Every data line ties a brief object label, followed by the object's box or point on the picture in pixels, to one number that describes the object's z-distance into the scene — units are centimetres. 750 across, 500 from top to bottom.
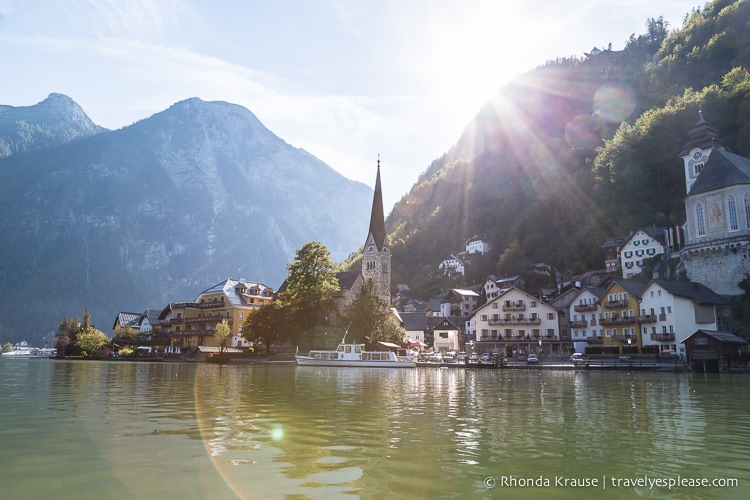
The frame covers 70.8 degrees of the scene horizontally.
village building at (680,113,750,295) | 6272
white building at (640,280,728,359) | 6025
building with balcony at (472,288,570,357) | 7894
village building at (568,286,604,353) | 7412
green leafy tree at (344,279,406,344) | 6962
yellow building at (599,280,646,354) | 6531
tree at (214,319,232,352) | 8362
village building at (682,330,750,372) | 4694
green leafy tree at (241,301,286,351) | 6906
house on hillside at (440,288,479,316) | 11619
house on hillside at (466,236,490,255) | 14688
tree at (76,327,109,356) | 9138
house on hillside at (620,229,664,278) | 8456
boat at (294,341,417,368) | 5897
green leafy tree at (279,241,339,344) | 6856
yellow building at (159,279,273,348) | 9225
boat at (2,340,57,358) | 14156
